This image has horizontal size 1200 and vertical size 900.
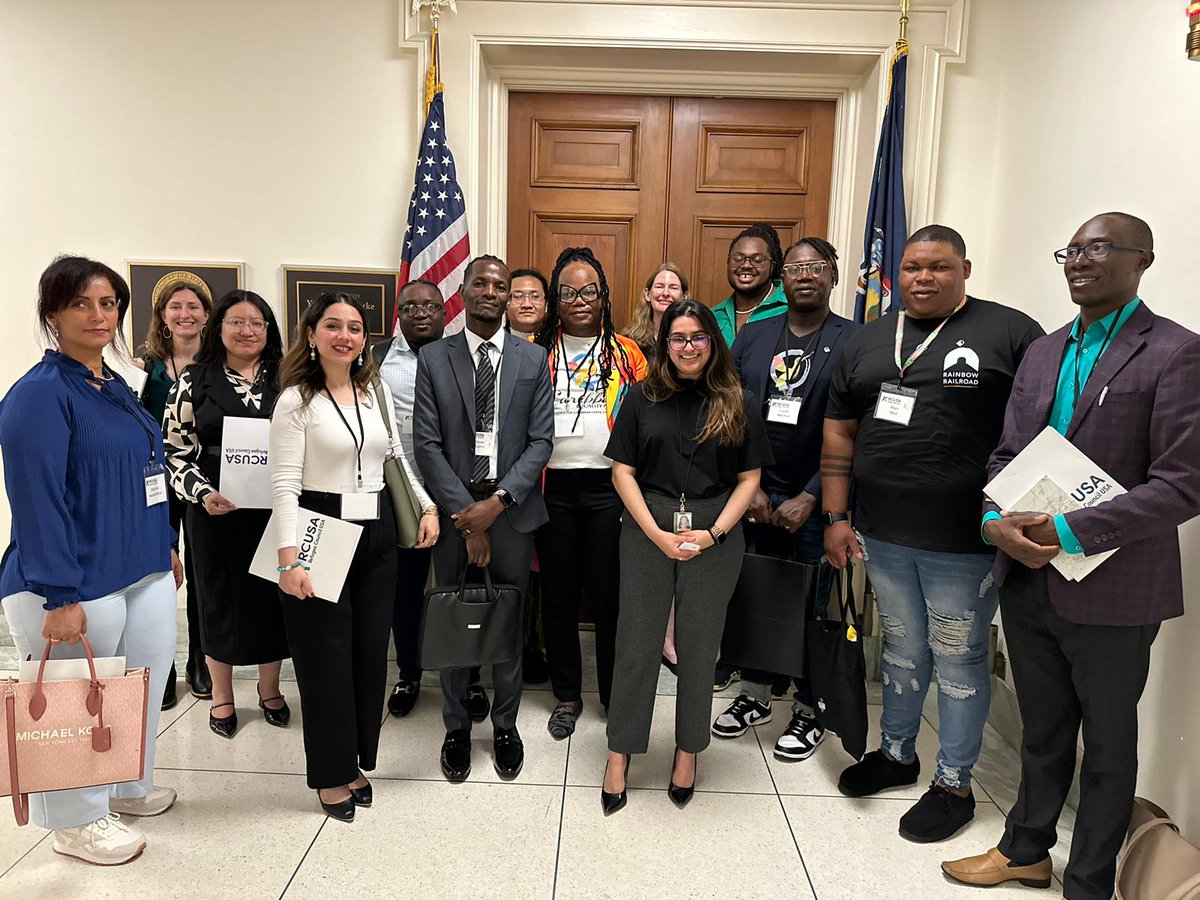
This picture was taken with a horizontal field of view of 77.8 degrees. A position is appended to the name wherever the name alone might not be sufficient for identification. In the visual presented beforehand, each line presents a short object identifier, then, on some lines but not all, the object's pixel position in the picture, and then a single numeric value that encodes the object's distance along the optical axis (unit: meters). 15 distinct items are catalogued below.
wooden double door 3.99
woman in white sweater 2.19
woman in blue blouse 1.90
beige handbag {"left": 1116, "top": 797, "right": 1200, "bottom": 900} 1.88
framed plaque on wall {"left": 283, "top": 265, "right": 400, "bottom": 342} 3.73
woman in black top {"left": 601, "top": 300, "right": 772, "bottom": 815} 2.38
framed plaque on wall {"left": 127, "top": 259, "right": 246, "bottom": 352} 3.71
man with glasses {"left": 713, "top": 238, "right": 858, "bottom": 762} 2.77
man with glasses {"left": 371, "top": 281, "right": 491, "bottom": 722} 3.08
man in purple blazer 1.78
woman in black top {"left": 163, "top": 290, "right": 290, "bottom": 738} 2.57
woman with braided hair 2.82
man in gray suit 2.61
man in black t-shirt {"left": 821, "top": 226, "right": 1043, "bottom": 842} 2.24
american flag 3.53
